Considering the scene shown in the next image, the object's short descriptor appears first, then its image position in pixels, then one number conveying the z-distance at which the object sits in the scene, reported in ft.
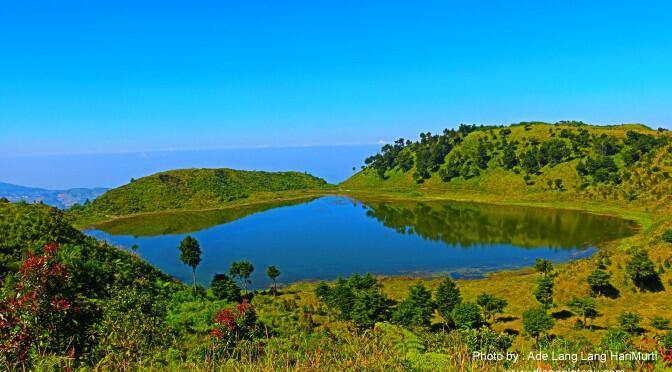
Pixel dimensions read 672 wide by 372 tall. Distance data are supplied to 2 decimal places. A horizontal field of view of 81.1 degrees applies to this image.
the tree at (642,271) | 146.20
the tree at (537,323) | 104.78
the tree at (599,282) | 146.30
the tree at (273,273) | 174.40
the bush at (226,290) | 146.00
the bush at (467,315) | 114.83
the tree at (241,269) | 170.40
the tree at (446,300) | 127.03
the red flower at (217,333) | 77.15
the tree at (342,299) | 128.06
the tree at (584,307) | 121.19
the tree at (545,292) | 138.96
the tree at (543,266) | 175.42
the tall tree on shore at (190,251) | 169.07
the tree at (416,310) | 117.60
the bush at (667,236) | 177.79
